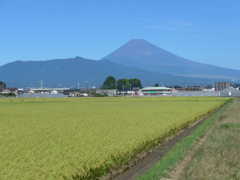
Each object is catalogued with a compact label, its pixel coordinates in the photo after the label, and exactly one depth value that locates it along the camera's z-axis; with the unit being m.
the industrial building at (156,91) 149.52
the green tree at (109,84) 195.12
